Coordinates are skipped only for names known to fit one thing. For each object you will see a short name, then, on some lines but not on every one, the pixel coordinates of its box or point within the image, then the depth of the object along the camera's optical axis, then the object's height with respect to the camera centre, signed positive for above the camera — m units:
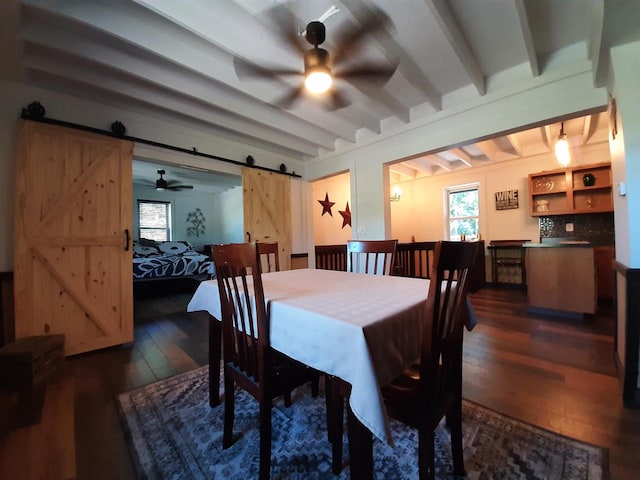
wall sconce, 6.44 +1.19
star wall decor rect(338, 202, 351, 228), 6.60 +0.66
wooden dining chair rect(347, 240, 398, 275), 2.07 -0.13
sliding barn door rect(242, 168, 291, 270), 3.94 +0.58
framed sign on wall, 5.11 +0.76
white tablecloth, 0.77 -0.32
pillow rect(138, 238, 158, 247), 6.50 +0.13
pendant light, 3.29 +1.10
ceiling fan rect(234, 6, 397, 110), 1.55 +1.24
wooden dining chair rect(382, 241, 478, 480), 0.87 -0.49
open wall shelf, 4.15 +0.77
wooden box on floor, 1.76 -0.79
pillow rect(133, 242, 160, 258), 5.67 -0.07
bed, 4.87 -0.30
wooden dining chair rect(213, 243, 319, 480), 1.10 -0.51
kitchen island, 3.04 -0.51
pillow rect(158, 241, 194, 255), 6.29 -0.01
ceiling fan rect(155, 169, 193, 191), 5.64 +1.40
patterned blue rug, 1.15 -1.03
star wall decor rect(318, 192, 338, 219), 6.22 +0.94
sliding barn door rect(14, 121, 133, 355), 2.26 +0.12
